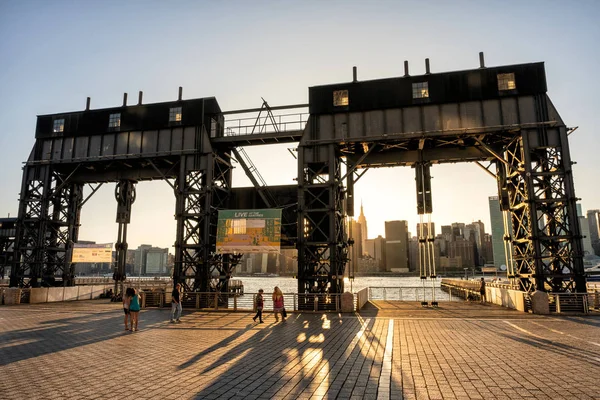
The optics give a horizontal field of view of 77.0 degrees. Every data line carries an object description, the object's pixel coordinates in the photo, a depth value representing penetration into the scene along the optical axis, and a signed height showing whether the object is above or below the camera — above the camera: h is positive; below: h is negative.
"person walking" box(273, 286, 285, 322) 18.97 -2.05
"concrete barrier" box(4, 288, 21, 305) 27.92 -2.29
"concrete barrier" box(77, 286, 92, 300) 34.17 -2.61
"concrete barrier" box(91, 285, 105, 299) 35.81 -2.56
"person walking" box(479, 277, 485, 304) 29.15 -2.29
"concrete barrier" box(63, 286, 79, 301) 32.56 -2.47
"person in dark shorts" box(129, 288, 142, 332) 15.50 -1.83
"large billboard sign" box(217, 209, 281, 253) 26.95 +2.27
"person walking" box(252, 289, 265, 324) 18.02 -1.97
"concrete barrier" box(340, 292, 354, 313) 21.98 -2.32
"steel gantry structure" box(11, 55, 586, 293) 24.91 +8.12
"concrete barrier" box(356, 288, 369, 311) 22.60 -2.33
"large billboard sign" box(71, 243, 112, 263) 36.25 +1.07
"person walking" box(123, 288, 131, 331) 15.74 -1.68
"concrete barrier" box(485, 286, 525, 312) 21.73 -2.34
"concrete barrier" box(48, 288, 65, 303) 30.80 -2.47
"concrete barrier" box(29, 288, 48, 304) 29.20 -2.39
